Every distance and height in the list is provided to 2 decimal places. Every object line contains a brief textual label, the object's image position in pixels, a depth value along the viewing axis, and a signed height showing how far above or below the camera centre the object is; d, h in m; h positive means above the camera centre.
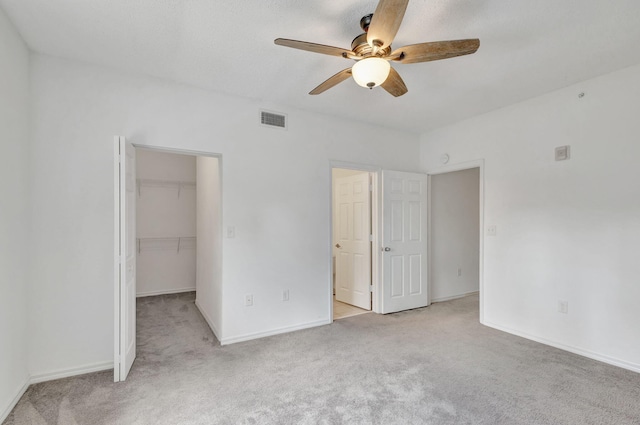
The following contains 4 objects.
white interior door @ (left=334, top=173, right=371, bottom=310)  4.43 -0.40
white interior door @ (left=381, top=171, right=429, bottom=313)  4.28 -0.39
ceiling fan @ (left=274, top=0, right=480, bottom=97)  1.77 +1.01
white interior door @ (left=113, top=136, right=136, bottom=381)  2.47 -0.40
